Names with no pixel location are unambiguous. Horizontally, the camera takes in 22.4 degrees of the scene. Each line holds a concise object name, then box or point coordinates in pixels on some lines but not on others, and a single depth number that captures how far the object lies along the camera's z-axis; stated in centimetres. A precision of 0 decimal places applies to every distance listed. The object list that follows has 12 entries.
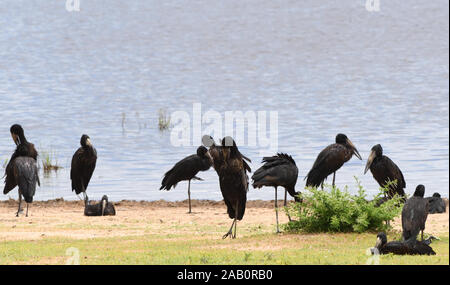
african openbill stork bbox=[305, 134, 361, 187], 2220
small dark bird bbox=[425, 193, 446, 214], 2270
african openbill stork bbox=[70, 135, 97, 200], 2388
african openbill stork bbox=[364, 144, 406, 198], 2122
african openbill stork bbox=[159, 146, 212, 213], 2331
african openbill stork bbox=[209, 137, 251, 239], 1745
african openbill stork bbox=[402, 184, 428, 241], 1627
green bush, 1828
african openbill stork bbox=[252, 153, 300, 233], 1919
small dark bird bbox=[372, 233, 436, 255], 1586
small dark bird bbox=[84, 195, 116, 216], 2298
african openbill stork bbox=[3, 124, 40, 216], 2286
